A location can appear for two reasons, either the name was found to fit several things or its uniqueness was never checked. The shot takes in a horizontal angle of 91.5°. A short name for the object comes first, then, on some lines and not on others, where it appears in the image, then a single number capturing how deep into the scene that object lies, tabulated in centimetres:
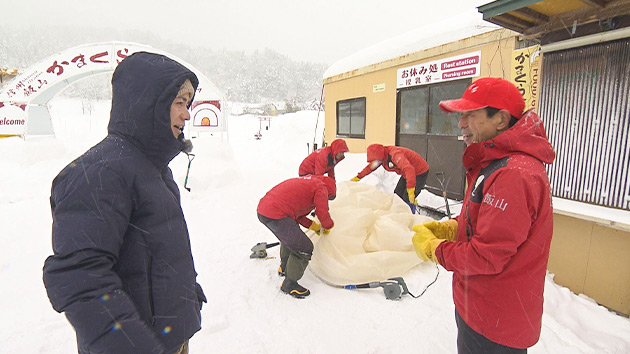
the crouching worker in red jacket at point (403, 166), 534
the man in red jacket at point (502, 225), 133
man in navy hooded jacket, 96
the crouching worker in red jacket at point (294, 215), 333
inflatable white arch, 861
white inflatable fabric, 348
